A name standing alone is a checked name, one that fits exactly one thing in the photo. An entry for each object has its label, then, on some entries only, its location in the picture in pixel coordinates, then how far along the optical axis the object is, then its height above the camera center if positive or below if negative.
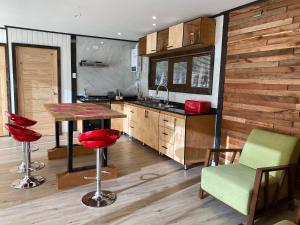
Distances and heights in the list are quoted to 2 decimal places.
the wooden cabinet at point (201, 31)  3.64 +0.89
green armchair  2.15 -0.92
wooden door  5.18 -0.01
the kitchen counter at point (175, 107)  3.60 -0.41
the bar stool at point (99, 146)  2.46 -0.66
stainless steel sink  4.42 -0.39
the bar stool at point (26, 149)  2.84 -0.88
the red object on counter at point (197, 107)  3.72 -0.33
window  3.95 +0.29
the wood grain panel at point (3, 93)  5.09 -0.28
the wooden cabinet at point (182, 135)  3.57 -0.80
